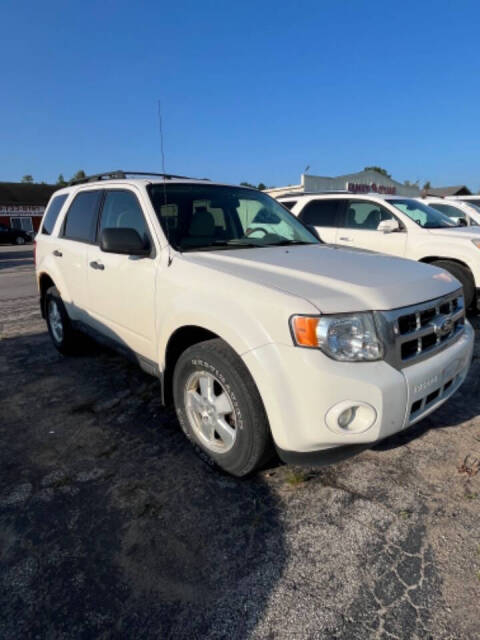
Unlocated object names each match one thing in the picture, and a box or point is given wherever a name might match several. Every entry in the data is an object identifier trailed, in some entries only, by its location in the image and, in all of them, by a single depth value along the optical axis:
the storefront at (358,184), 24.06
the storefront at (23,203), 42.22
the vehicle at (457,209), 9.74
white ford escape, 1.96
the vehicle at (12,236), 31.75
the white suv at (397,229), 5.81
